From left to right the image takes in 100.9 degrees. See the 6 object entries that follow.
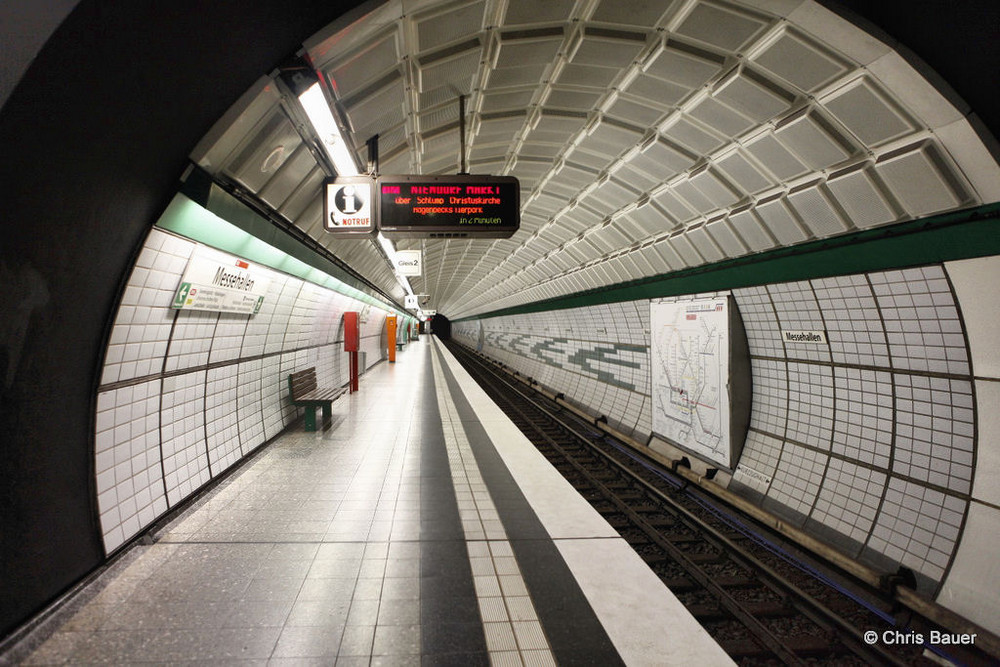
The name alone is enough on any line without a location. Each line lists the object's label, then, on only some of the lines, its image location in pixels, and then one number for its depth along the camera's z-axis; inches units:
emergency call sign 174.7
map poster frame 224.2
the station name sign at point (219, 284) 146.2
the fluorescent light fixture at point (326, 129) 124.1
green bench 283.7
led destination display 170.9
